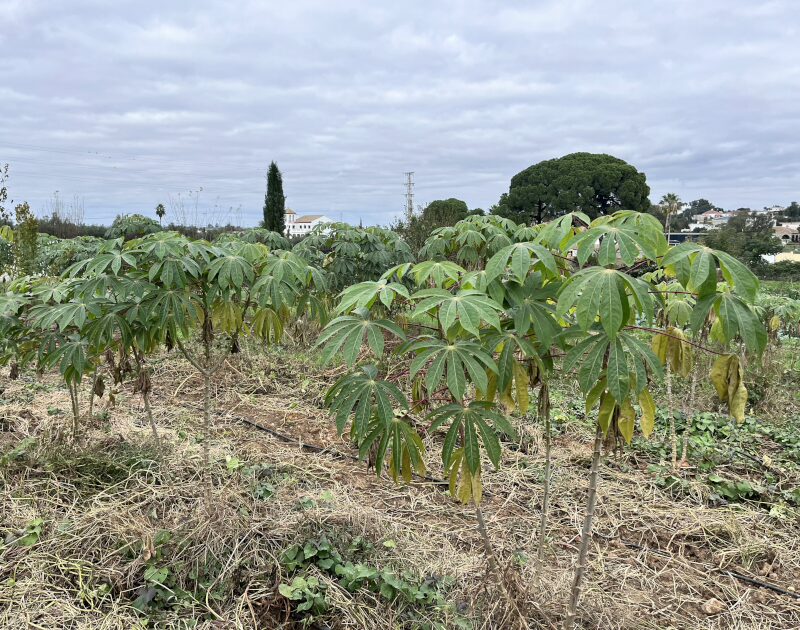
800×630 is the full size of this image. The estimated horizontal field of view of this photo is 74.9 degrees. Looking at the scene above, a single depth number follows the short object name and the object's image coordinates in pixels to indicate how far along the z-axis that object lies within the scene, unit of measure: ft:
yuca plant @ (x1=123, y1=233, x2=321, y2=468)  6.72
